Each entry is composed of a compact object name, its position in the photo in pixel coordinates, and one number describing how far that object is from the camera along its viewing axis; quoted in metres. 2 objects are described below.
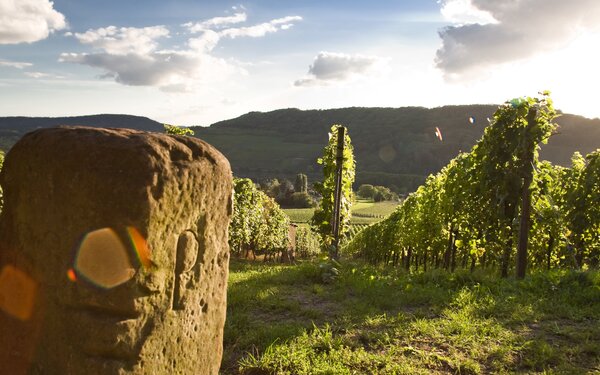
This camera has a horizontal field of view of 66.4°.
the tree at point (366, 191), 130.00
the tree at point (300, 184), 122.88
